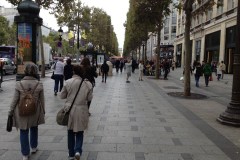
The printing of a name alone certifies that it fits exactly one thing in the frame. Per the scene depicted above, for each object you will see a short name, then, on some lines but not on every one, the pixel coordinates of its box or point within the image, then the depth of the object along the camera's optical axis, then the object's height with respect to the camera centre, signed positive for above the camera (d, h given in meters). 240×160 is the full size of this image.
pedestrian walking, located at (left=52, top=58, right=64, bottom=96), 14.58 -0.64
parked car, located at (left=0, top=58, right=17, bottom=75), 31.20 -1.10
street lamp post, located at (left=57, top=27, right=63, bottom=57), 27.49 +1.45
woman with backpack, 5.42 -0.81
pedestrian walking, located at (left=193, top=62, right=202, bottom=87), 21.56 -0.85
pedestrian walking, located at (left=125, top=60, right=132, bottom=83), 24.09 -0.69
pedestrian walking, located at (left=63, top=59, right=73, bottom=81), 13.83 -0.56
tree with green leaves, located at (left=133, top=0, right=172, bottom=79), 24.80 +3.41
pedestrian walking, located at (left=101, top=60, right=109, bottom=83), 23.08 -0.82
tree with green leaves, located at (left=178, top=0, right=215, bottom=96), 15.16 +0.35
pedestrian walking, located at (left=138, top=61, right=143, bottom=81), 26.21 -1.04
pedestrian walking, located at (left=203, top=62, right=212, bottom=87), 21.81 -0.85
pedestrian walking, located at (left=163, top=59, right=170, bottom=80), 28.45 -0.71
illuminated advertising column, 13.15 +0.92
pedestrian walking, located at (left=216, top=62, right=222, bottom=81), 27.97 -1.16
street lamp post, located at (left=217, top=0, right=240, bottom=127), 8.86 -1.02
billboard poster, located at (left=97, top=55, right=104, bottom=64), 32.82 -0.21
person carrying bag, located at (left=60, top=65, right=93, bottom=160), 5.26 -0.79
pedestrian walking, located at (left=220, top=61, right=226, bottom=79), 28.27 -0.67
